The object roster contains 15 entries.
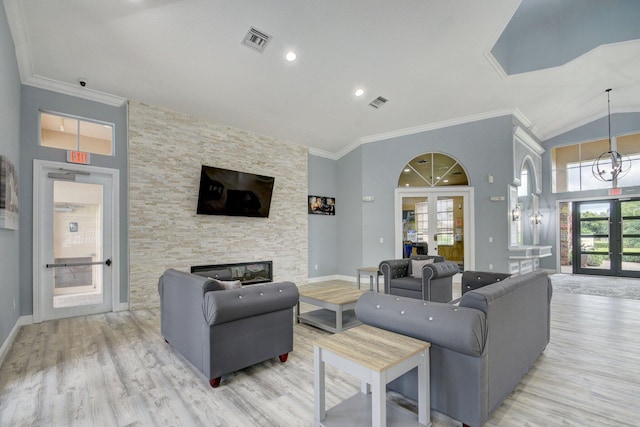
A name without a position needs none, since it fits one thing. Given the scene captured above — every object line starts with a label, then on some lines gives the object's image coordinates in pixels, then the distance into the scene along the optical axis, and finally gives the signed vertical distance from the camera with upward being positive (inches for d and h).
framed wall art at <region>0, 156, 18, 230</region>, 108.5 +9.5
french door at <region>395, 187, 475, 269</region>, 264.2 -6.8
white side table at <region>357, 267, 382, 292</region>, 212.7 -42.0
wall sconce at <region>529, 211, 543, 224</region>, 334.3 -3.2
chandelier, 308.5 +53.6
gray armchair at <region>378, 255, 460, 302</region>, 172.0 -40.2
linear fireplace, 228.4 -45.1
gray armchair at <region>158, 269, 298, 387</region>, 94.7 -37.4
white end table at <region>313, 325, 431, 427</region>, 61.1 -34.1
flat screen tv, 216.4 +19.0
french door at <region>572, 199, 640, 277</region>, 311.3 -24.9
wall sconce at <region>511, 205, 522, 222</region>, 257.5 +1.1
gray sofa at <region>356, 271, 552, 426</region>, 69.6 -31.7
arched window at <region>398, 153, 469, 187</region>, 269.1 +41.0
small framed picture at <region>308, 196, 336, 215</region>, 299.7 +11.8
